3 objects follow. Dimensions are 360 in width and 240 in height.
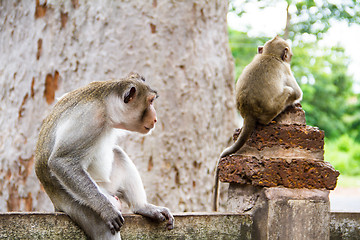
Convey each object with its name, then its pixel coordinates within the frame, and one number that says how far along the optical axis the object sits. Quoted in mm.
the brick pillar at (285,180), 2986
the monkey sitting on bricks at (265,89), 3174
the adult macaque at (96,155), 2584
